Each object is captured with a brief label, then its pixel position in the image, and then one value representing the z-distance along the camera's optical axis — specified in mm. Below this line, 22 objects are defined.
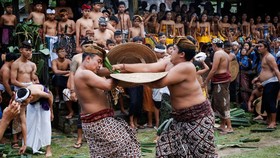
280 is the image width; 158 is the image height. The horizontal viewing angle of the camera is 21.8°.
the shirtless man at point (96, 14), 16155
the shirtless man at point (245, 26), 22746
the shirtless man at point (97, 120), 7791
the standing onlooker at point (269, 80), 14060
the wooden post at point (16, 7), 16688
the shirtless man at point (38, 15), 16270
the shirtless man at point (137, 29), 16798
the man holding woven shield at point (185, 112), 8101
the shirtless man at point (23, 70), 12298
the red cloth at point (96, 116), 7848
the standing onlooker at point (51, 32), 15834
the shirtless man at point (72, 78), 12389
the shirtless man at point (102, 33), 14640
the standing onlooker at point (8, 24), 15547
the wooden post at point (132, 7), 19026
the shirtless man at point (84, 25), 15742
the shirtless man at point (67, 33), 15685
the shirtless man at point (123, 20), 17223
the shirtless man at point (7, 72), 12653
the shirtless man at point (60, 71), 14456
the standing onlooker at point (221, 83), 13652
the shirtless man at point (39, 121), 11614
